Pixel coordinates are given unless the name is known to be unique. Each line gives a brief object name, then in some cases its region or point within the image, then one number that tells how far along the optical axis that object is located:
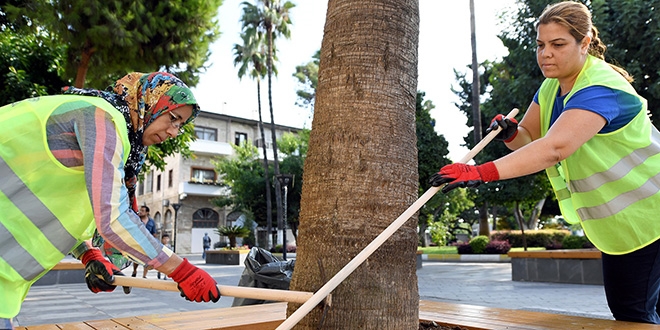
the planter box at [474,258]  19.73
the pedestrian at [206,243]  28.95
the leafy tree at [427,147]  16.92
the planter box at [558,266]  9.41
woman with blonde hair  2.02
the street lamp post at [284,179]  15.44
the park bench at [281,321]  2.55
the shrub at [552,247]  16.19
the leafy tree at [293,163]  28.85
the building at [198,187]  35.66
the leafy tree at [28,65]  11.65
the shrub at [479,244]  20.67
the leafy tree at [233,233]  21.59
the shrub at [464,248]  21.34
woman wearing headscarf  1.52
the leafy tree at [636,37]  10.03
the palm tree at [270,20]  25.62
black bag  4.32
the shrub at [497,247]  20.28
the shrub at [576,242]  14.06
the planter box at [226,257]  18.89
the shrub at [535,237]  22.25
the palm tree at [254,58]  26.40
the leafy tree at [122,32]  10.34
